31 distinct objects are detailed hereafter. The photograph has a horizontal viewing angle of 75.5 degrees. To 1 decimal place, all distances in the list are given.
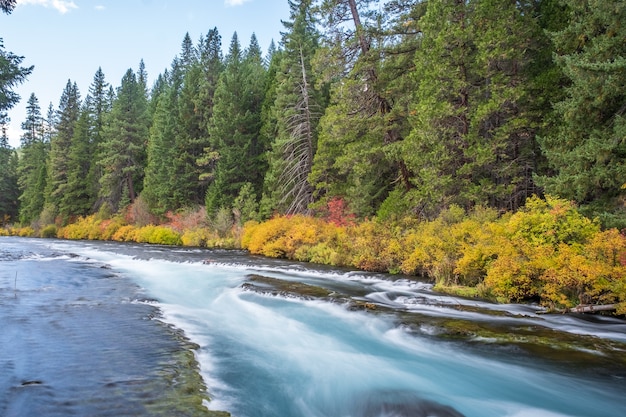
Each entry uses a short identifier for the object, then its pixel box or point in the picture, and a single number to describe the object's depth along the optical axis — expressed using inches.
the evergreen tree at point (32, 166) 2102.6
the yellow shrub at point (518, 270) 359.9
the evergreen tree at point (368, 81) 701.3
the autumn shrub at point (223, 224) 1081.4
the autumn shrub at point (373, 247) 557.3
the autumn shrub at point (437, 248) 453.4
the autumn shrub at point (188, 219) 1192.2
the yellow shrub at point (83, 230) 1589.6
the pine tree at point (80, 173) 1881.2
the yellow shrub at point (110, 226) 1524.4
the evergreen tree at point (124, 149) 1732.3
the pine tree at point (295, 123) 995.3
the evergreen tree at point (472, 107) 526.0
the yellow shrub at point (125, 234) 1418.6
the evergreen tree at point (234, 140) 1208.2
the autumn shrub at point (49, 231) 1795.0
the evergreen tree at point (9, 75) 639.8
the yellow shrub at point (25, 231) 1915.8
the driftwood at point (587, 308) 312.6
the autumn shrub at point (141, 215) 1473.9
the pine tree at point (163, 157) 1451.8
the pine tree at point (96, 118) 1919.3
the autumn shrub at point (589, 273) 308.3
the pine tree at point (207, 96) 1418.6
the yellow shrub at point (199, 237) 1095.9
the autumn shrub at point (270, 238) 794.8
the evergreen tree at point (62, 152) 1942.9
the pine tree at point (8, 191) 2372.0
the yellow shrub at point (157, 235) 1228.5
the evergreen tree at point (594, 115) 372.8
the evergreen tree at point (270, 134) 1054.4
